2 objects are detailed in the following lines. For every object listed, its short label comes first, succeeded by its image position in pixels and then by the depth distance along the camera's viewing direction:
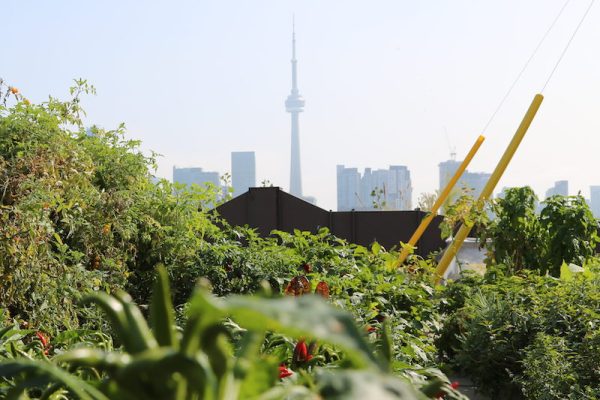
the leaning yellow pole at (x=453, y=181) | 9.67
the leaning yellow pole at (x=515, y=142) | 10.14
